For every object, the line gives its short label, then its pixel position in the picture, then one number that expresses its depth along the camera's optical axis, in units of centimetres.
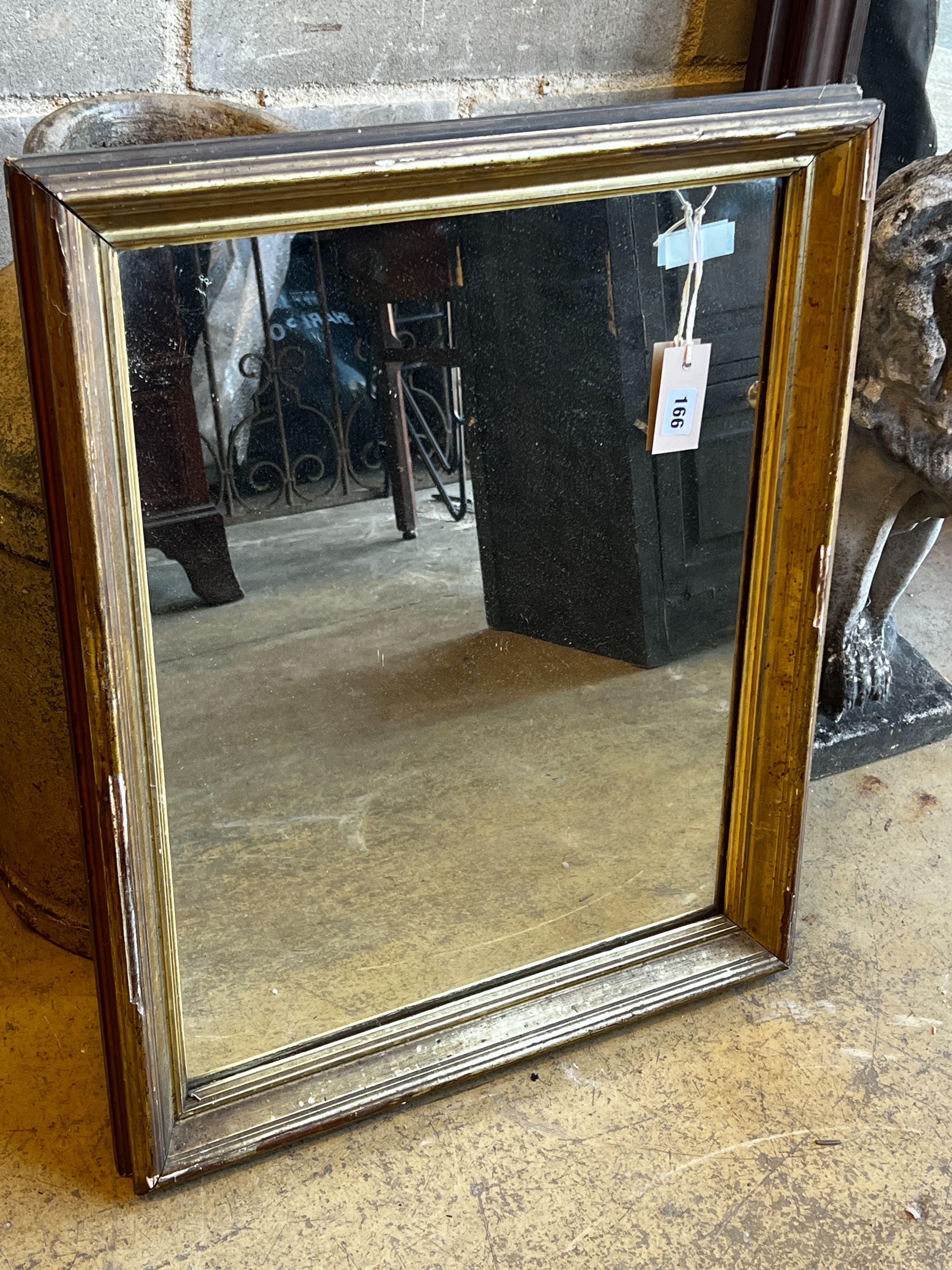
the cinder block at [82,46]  132
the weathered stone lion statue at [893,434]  145
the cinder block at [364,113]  153
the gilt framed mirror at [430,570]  98
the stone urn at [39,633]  125
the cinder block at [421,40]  145
